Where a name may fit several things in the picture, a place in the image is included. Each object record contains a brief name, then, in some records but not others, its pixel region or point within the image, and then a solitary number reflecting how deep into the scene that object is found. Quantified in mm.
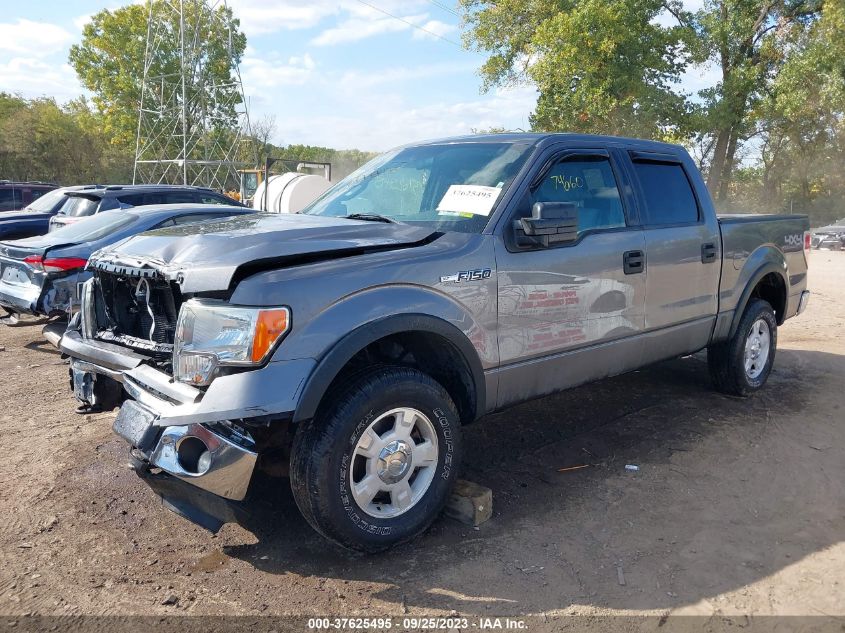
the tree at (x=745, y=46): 24953
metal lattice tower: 32594
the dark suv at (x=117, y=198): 10062
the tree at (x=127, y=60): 41631
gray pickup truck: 2939
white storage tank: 21797
